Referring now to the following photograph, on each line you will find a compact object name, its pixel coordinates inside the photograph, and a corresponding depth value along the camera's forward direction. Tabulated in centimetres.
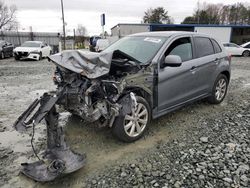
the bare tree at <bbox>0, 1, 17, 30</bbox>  4947
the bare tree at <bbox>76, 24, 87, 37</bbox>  5545
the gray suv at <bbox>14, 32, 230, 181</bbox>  303
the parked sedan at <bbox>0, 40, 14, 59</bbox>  1720
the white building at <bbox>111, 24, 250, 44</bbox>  3045
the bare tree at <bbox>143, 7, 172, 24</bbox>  5712
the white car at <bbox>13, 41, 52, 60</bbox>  1551
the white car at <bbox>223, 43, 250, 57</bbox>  2072
